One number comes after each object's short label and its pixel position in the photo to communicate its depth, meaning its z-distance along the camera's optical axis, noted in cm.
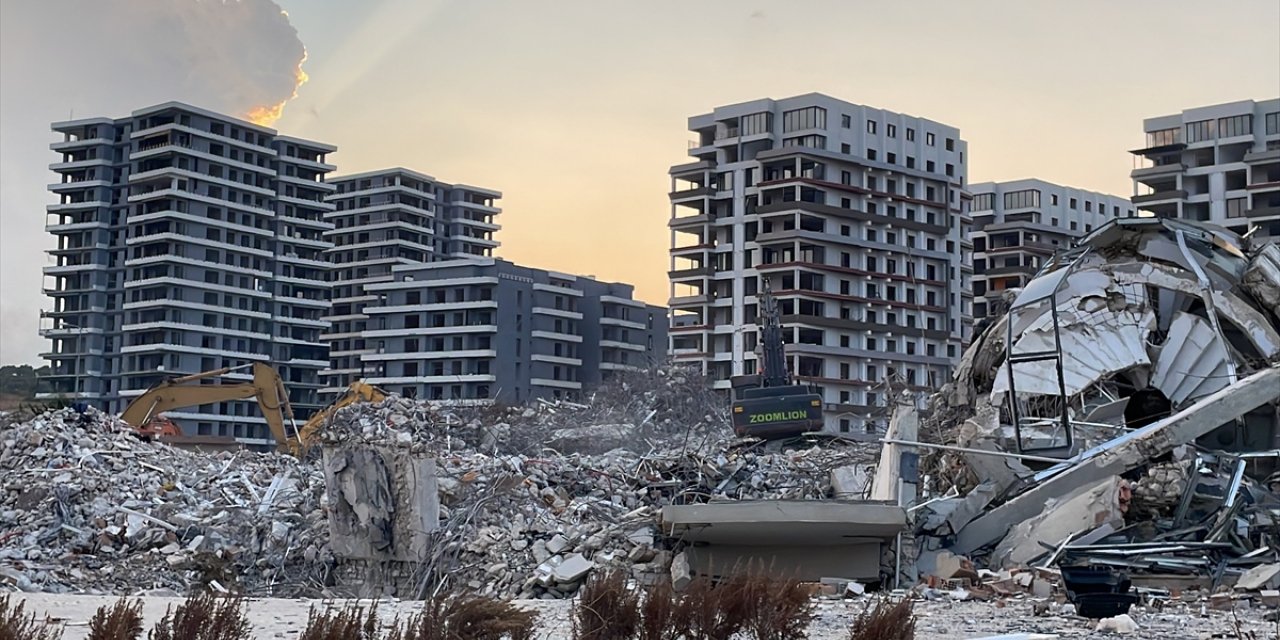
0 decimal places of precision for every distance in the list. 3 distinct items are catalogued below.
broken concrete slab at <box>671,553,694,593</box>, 1655
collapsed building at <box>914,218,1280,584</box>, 1727
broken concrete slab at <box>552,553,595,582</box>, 1734
